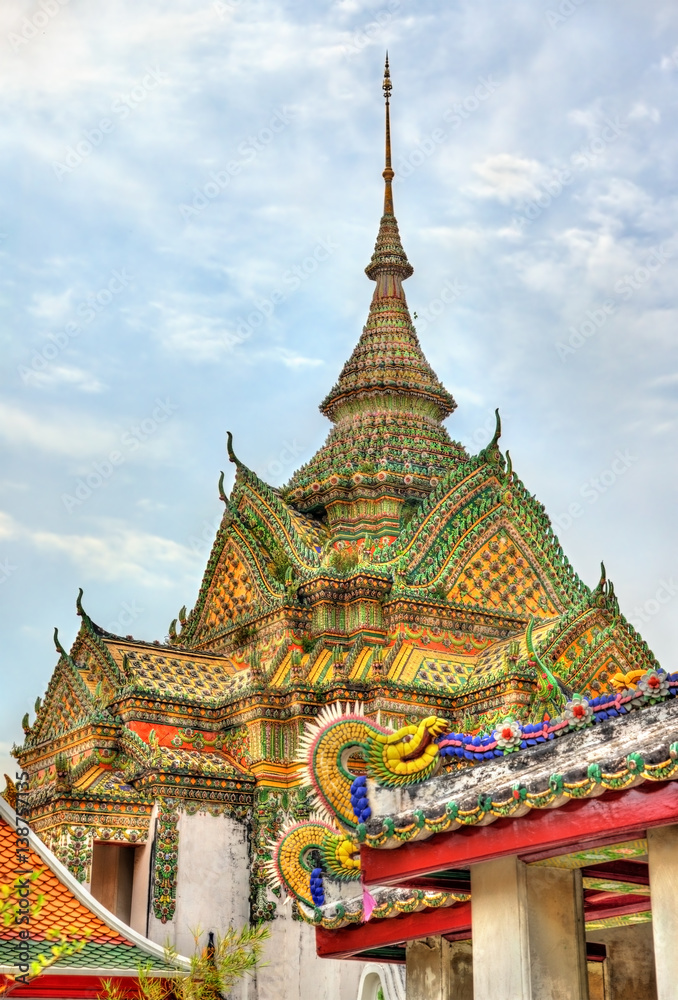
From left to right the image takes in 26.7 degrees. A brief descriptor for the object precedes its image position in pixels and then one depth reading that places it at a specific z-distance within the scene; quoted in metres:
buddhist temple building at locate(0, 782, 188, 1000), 13.04
